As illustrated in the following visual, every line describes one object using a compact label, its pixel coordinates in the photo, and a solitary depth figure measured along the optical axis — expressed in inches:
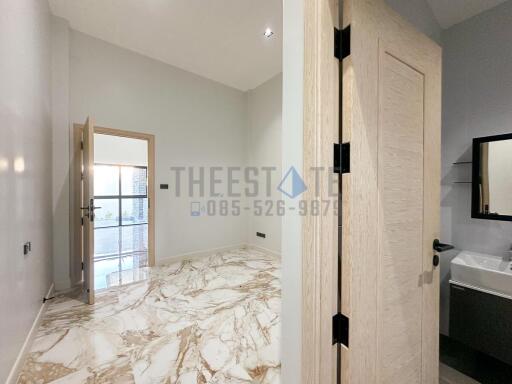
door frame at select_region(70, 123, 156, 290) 113.3
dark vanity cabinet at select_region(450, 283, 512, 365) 54.9
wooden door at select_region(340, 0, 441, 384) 34.0
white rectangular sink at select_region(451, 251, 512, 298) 55.5
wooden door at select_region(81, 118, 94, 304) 95.1
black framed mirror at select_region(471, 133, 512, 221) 62.5
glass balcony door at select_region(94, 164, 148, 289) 195.2
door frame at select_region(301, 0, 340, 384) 32.0
